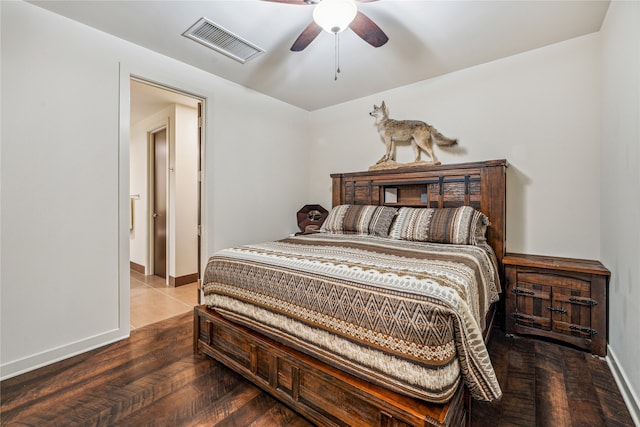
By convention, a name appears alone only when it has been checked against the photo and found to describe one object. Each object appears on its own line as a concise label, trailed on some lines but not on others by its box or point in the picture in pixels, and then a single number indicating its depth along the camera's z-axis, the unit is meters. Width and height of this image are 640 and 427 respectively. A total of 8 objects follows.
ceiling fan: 1.62
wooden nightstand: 2.08
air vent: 2.25
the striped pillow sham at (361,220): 2.88
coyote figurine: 3.11
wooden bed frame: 1.15
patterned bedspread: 1.11
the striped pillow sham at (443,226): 2.43
